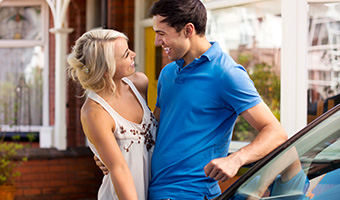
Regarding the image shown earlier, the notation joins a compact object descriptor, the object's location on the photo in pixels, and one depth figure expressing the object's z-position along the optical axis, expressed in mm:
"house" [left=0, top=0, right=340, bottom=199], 4438
